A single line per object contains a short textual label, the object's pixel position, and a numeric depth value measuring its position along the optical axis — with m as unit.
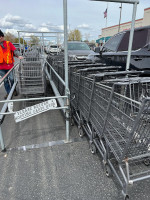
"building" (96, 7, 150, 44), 21.48
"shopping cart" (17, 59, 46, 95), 3.96
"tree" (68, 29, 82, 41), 45.59
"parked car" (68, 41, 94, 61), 7.98
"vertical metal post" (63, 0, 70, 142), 2.11
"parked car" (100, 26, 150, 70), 3.45
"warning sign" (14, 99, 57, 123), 2.42
